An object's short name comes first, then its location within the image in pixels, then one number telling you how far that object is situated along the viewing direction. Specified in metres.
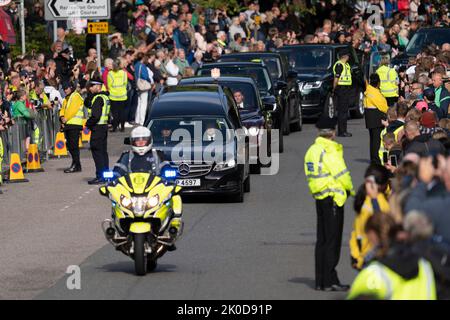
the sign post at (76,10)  33.62
